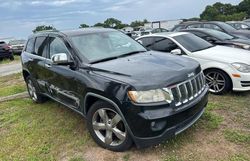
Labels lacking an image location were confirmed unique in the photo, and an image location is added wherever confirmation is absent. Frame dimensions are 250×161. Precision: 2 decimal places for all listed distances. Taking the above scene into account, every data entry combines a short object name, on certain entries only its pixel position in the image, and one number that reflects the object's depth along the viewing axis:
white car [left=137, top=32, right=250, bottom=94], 3.88
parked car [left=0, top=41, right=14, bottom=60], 13.01
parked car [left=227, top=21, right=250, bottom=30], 12.35
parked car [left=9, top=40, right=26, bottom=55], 16.16
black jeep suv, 2.30
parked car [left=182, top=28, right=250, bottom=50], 5.67
